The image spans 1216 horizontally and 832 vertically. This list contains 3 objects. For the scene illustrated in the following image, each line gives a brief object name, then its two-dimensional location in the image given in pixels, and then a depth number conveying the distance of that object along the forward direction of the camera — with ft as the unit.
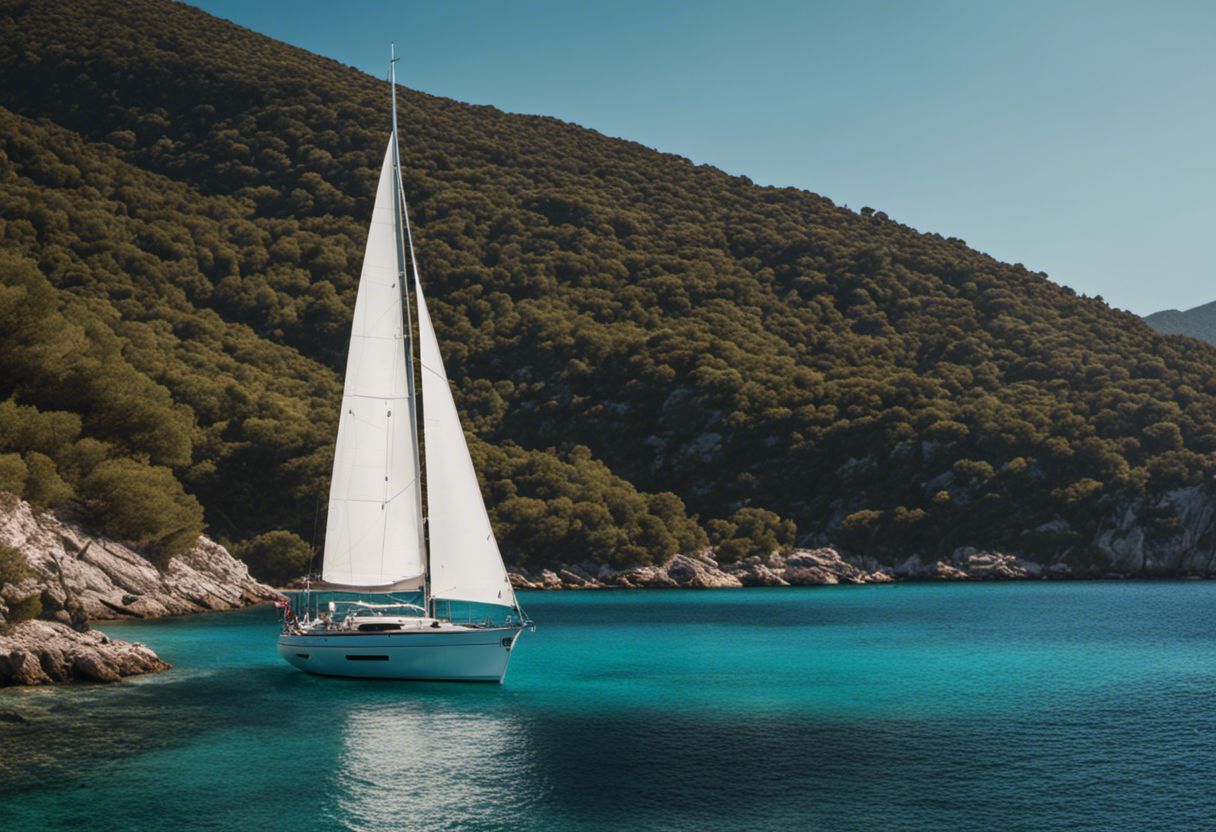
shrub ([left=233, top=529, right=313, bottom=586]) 269.03
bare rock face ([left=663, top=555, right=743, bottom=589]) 323.98
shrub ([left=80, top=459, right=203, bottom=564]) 183.62
